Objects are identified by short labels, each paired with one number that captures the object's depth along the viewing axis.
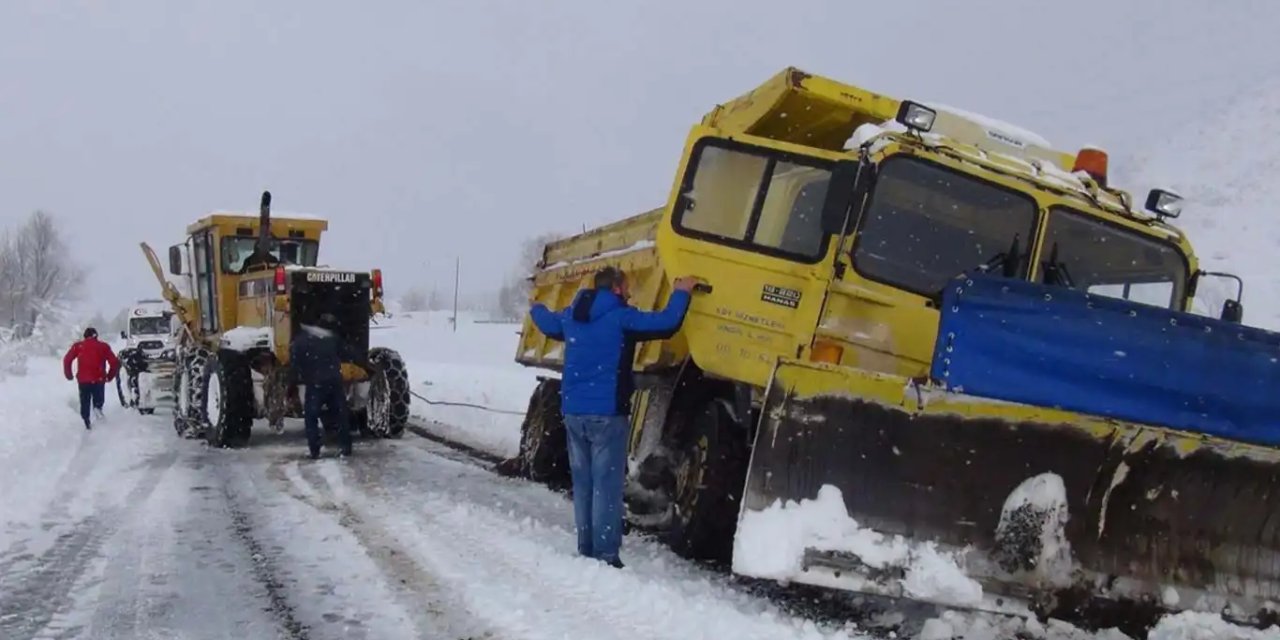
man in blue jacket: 5.54
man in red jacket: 14.36
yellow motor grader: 11.62
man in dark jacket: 10.40
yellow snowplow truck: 4.43
